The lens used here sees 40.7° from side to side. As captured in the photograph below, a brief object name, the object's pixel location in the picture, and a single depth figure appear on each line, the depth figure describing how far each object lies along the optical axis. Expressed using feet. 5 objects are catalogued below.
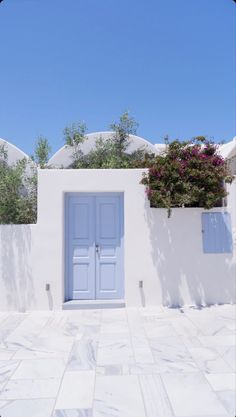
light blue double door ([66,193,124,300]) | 23.41
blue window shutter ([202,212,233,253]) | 23.09
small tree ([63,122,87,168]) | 33.76
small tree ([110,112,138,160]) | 34.63
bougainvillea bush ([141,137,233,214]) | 21.81
